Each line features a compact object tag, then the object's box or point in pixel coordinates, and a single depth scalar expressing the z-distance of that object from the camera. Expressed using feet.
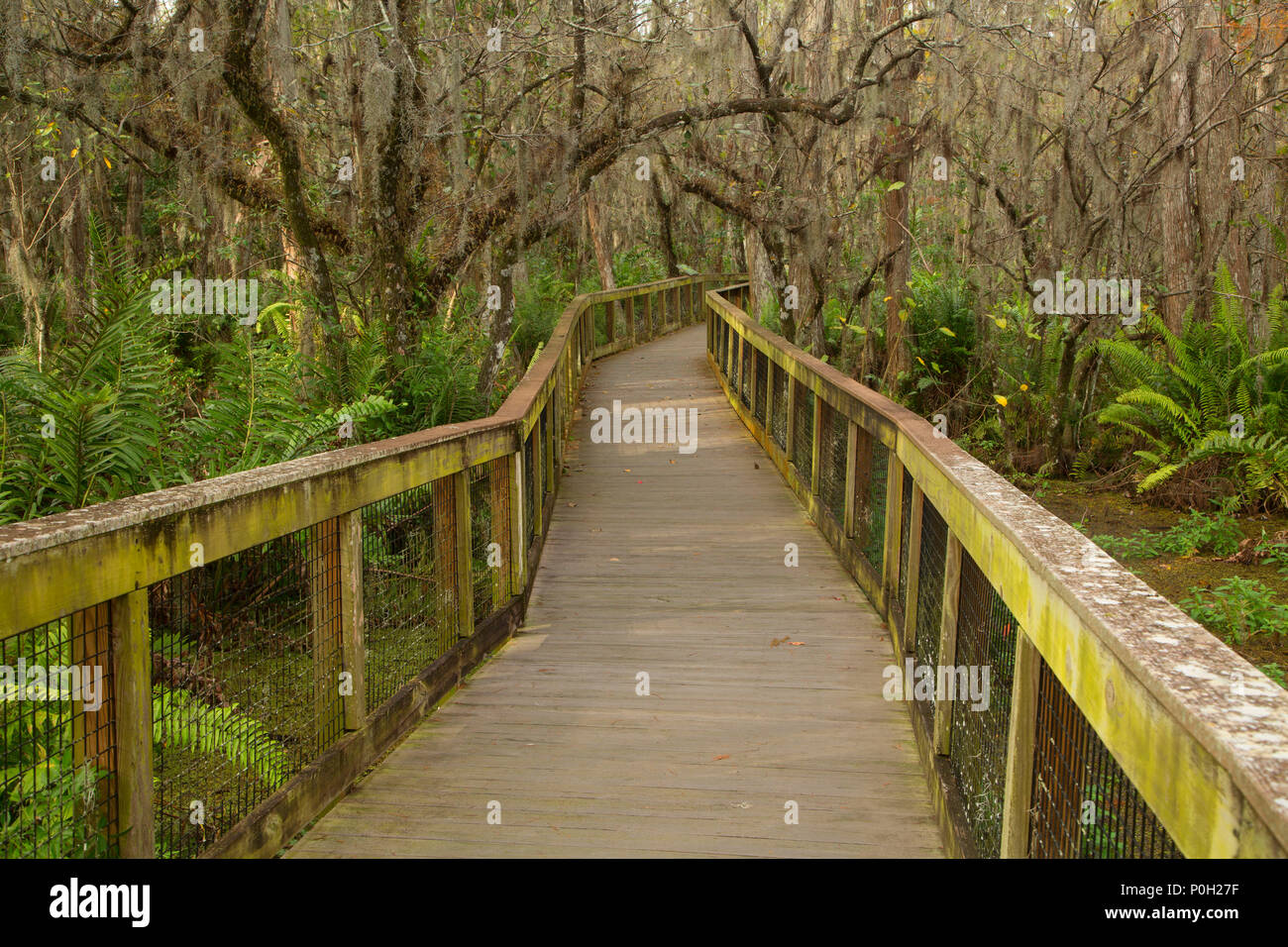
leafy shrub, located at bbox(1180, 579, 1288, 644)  21.42
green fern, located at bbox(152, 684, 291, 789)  12.16
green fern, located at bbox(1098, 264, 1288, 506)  29.09
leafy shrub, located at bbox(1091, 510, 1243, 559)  27.25
